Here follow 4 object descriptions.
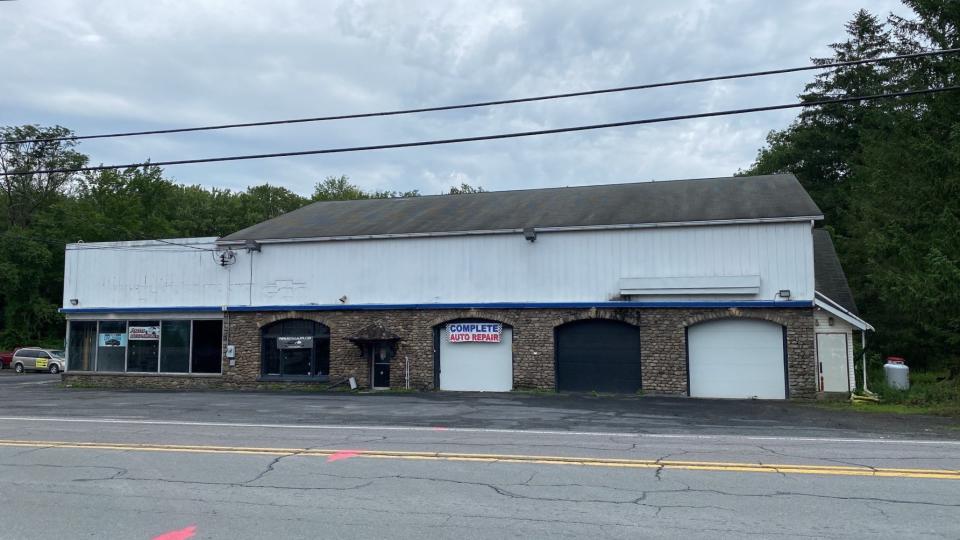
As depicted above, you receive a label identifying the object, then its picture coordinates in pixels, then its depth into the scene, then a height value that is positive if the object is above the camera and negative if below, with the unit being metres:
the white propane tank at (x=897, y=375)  21.17 -1.42
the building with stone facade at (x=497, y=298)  21.41 +1.12
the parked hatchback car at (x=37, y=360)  42.97 -1.64
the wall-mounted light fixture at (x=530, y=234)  23.41 +3.22
